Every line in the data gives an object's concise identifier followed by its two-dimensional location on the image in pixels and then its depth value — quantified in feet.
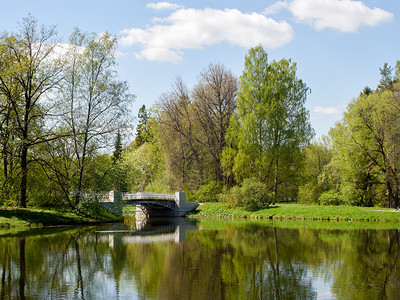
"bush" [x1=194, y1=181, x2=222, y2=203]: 178.70
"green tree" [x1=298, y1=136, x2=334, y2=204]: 238.27
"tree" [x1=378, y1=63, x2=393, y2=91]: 188.55
